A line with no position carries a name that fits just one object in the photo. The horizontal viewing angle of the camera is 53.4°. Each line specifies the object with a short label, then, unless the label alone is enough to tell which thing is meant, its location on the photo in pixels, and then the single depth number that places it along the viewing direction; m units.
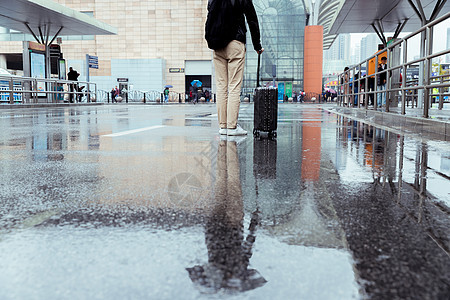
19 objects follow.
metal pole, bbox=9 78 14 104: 18.66
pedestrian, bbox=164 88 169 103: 50.46
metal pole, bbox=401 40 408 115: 8.13
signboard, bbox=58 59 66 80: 25.53
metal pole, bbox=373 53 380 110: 10.39
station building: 55.81
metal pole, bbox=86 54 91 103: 27.41
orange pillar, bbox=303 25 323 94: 54.62
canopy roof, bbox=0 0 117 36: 20.94
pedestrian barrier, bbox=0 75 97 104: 18.98
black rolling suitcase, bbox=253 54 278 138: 6.55
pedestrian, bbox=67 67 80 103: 25.36
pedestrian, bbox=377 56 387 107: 11.35
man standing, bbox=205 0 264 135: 6.08
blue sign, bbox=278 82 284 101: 54.62
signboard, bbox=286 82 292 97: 56.25
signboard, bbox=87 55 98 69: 34.78
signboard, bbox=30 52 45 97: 23.05
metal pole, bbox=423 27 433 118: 6.73
